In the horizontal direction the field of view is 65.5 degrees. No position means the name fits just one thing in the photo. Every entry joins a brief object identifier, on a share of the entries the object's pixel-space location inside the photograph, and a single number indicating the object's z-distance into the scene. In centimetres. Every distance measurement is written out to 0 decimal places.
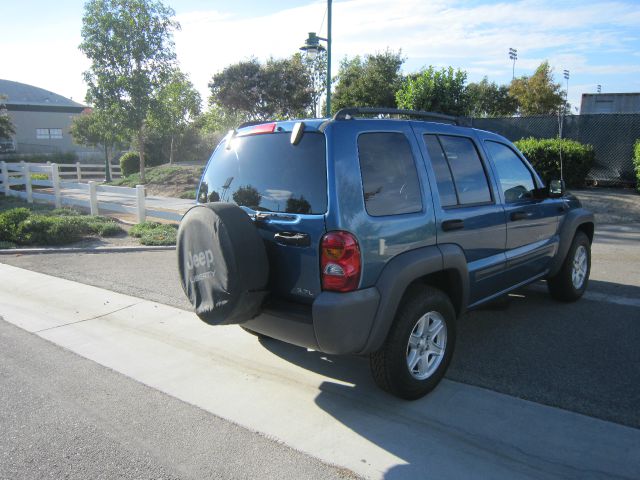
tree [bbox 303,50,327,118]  3083
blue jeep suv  310
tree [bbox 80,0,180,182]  2058
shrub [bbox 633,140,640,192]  1246
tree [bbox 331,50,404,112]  2384
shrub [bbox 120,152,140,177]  2941
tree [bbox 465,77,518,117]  4219
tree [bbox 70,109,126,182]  2134
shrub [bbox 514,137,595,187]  1307
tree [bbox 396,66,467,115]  1580
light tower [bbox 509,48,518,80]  6562
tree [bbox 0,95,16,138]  3638
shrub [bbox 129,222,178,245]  936
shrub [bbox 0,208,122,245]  938
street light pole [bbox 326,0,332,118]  1165
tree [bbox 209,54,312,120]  3081
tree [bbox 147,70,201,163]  2173
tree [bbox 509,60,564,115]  3794
